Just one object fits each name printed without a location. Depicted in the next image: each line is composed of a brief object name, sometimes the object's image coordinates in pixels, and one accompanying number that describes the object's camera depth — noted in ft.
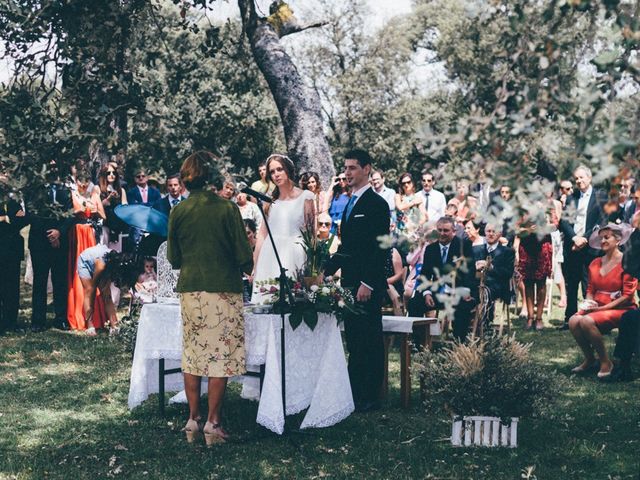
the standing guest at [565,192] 38.87
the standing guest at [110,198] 39.24
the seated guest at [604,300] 28.19
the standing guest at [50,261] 37.24
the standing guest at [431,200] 42.52
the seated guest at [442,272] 28.07
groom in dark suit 23.02
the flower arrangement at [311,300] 21.17
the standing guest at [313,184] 37.40
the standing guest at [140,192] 42.19
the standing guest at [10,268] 36.63
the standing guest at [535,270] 38.14
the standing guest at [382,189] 40.98
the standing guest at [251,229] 32.31
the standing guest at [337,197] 39.11
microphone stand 19.72
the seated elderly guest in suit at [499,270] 32.04
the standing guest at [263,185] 38.61
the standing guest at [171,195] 38.04
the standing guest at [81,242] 37.73
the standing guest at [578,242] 35.50
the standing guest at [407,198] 41.51
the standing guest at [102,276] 35.91
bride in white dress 23.90
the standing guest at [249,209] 39.50
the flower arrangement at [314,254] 22.29
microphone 17.64
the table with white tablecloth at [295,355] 21.06
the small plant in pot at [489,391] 19.67
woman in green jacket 19.63
